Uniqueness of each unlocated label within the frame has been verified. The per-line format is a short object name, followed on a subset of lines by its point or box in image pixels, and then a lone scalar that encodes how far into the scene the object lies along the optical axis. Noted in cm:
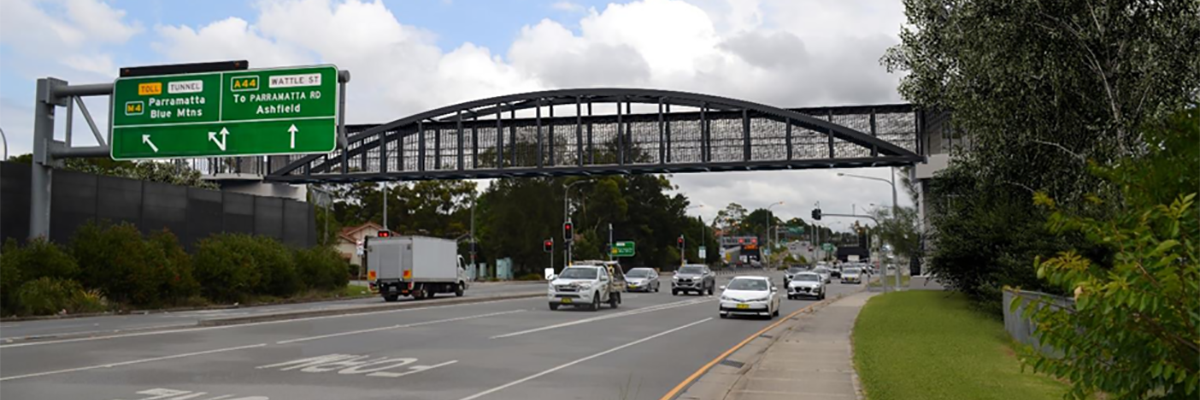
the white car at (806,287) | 4628
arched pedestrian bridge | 5094
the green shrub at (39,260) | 2838
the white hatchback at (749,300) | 3053
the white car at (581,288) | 3362
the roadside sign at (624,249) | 10494
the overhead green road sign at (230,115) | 2789
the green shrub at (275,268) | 3959
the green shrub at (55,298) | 2777
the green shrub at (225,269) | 3631
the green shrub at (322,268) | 4354
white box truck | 4131
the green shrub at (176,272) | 3369
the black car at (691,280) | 5109
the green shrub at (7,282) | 2728
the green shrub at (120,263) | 3102
